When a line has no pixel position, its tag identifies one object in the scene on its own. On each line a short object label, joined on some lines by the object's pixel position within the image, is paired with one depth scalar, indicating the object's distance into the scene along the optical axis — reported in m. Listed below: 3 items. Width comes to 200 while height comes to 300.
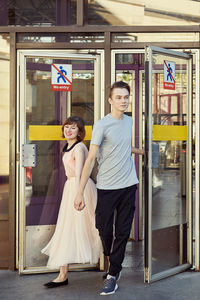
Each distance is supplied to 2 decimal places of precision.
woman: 3.69
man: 3.49
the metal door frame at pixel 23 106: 4.09
